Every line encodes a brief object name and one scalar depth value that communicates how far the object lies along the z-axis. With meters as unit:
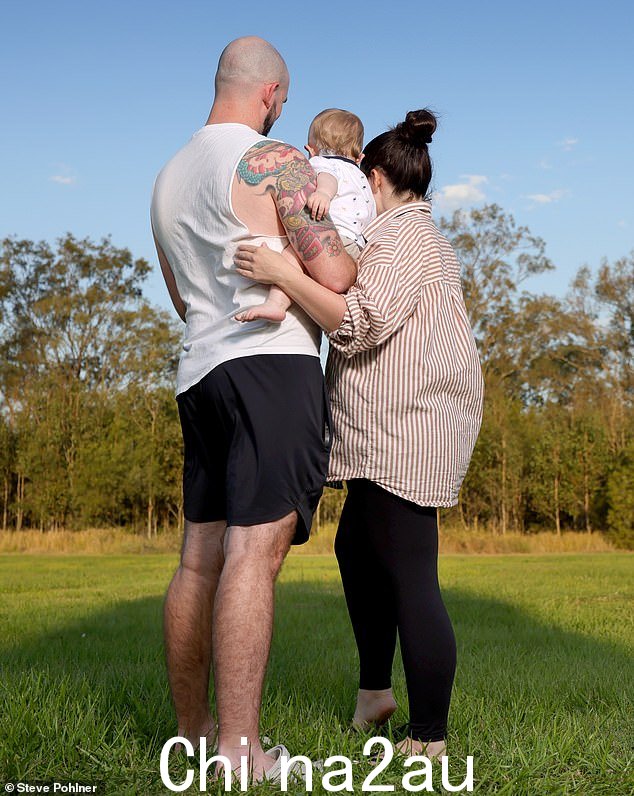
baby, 2.31
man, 2.23
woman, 2.46
